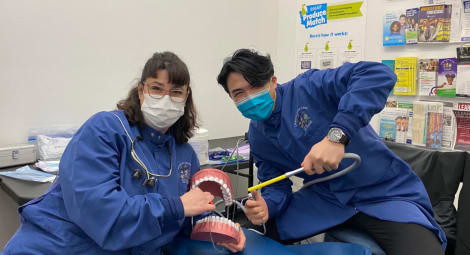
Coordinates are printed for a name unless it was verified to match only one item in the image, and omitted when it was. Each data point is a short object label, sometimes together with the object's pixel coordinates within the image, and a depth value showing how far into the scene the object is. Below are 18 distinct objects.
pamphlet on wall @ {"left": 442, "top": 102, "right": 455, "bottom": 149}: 2.20
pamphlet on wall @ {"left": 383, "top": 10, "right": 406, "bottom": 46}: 2.40
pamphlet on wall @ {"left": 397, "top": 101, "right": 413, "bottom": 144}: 2.38
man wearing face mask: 1.15
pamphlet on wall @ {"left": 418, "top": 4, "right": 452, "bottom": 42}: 2.18
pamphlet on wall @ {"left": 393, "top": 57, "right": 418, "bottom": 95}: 2.36
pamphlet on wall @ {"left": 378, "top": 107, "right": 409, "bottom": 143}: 2.42
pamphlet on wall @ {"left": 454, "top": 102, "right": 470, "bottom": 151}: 2.13
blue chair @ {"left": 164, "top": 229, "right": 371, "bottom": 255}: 1.10
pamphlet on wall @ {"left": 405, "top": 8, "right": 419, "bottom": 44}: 2.33
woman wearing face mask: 0.97
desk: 1.42
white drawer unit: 1.85
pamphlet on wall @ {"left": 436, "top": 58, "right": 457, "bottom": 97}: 2.16
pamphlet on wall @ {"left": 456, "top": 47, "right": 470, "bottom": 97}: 2.10
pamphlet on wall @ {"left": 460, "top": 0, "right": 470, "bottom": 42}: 2.08
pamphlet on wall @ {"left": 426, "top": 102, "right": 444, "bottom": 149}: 2.23
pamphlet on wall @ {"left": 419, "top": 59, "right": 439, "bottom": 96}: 2.26
